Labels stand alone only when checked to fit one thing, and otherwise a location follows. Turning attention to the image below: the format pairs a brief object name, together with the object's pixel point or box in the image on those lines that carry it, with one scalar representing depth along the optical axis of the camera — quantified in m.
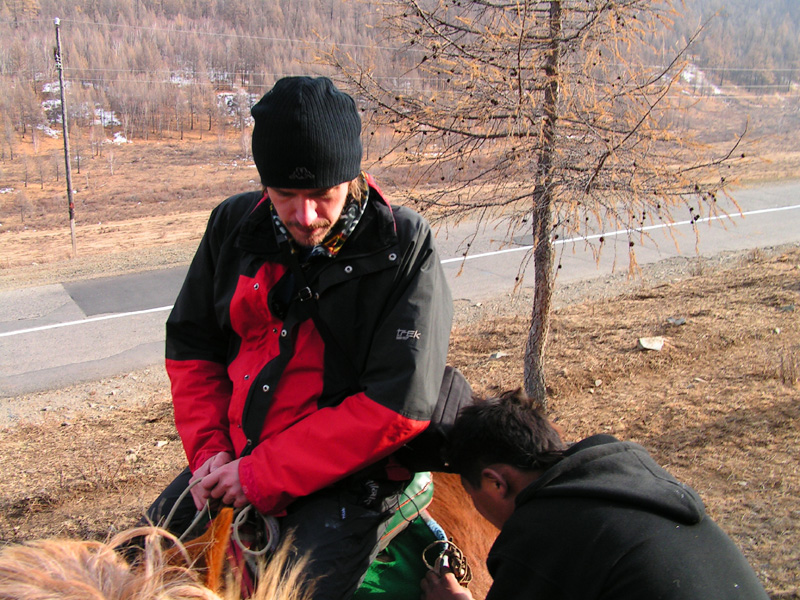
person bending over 1.57
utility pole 13.46
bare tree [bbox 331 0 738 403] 3.93
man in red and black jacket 1.85
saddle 1.77
